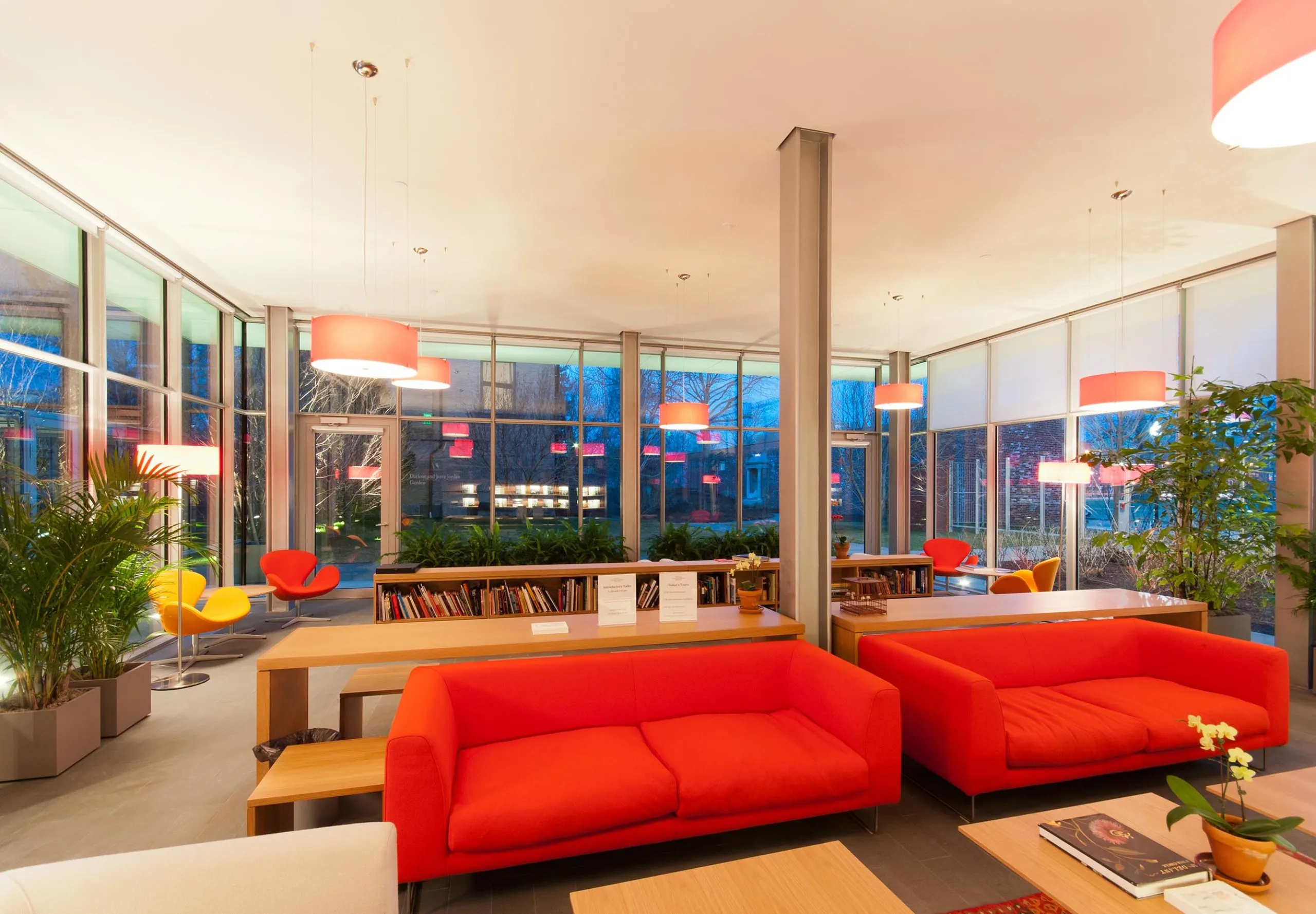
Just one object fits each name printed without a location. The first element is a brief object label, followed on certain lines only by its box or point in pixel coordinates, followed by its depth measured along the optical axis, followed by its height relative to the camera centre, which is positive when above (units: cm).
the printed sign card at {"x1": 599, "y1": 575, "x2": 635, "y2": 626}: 350 -80
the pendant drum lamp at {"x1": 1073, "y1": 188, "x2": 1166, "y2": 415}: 445 +50
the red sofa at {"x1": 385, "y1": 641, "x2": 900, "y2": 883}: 226 -127
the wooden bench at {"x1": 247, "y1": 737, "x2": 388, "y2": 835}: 235 -125
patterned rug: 233 -168
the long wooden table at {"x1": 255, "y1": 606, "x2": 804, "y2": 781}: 290 -94
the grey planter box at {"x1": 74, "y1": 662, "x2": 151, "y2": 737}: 396 -156
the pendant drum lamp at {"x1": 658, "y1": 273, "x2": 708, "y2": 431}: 661 +45
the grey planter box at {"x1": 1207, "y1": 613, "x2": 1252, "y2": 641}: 488 -130
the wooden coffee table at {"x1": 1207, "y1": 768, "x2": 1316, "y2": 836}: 213 -120
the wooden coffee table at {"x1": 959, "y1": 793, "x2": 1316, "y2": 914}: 174 -124
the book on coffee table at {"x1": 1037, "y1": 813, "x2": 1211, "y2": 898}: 179 -120
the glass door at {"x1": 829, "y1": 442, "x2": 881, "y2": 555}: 1068 -55
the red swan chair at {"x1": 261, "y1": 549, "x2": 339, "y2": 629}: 668 -130
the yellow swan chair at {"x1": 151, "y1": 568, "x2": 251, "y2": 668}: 505 -129
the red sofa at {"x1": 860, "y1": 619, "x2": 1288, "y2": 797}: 289 -129
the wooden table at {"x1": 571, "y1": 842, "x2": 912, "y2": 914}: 170 -122
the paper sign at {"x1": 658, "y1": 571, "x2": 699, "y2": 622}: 359 -80
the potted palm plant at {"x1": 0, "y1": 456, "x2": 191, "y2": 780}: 340 -83
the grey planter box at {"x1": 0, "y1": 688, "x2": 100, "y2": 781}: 335 -155
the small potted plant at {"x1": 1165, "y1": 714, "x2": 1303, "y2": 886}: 177 -107
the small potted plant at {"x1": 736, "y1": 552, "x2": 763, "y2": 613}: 379 -81
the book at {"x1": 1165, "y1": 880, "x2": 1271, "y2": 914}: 167 -120
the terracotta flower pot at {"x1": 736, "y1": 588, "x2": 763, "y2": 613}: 379 -86
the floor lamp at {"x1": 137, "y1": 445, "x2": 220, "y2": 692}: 475 -3
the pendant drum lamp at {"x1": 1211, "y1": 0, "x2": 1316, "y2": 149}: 129 +85
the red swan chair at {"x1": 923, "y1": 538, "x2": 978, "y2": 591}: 816 -126
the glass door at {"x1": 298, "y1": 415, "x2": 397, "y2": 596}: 842 -50
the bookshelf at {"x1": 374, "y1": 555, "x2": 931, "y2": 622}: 571 -121
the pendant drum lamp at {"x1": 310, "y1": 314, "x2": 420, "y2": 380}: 313 +59
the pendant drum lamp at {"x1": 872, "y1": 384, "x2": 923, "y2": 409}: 681 +68
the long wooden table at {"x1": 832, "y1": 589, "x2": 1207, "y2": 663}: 372 -98
